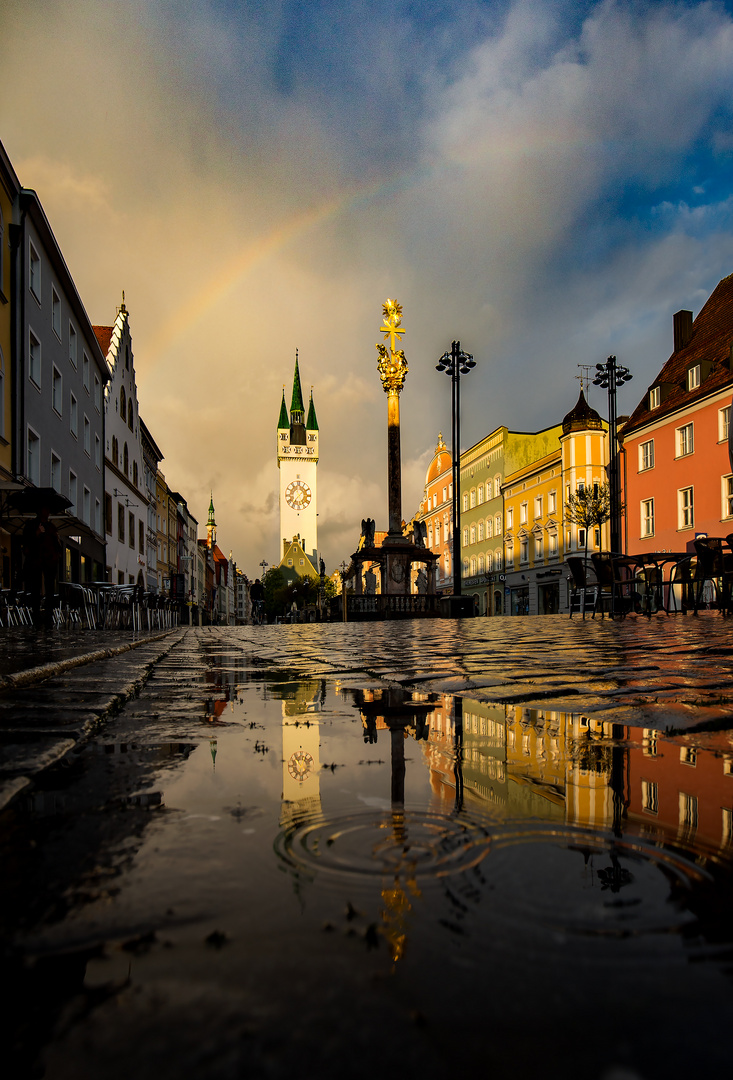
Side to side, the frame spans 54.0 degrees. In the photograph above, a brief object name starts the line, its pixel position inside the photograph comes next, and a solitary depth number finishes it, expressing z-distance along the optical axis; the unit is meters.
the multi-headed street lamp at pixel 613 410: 22.00
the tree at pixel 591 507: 33.50
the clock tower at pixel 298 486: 131.12
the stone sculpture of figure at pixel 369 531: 34.19
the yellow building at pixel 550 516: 40.75
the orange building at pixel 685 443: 27.53
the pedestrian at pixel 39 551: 10.48
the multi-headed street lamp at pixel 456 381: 22.61
